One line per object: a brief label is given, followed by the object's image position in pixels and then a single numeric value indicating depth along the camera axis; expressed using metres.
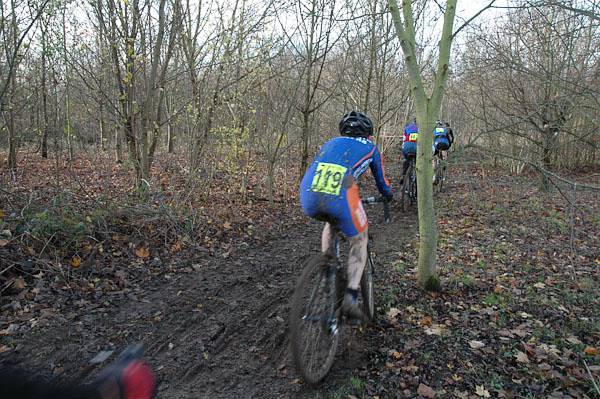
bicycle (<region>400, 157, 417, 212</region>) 9.31
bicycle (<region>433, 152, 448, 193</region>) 10.54
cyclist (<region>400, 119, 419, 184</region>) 9.38
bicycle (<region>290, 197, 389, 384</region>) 3.13
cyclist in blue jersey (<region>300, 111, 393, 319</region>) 3.47
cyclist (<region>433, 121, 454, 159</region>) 9.91
